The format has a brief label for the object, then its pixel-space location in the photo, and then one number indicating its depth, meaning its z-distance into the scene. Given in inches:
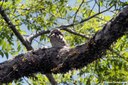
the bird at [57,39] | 407.8
